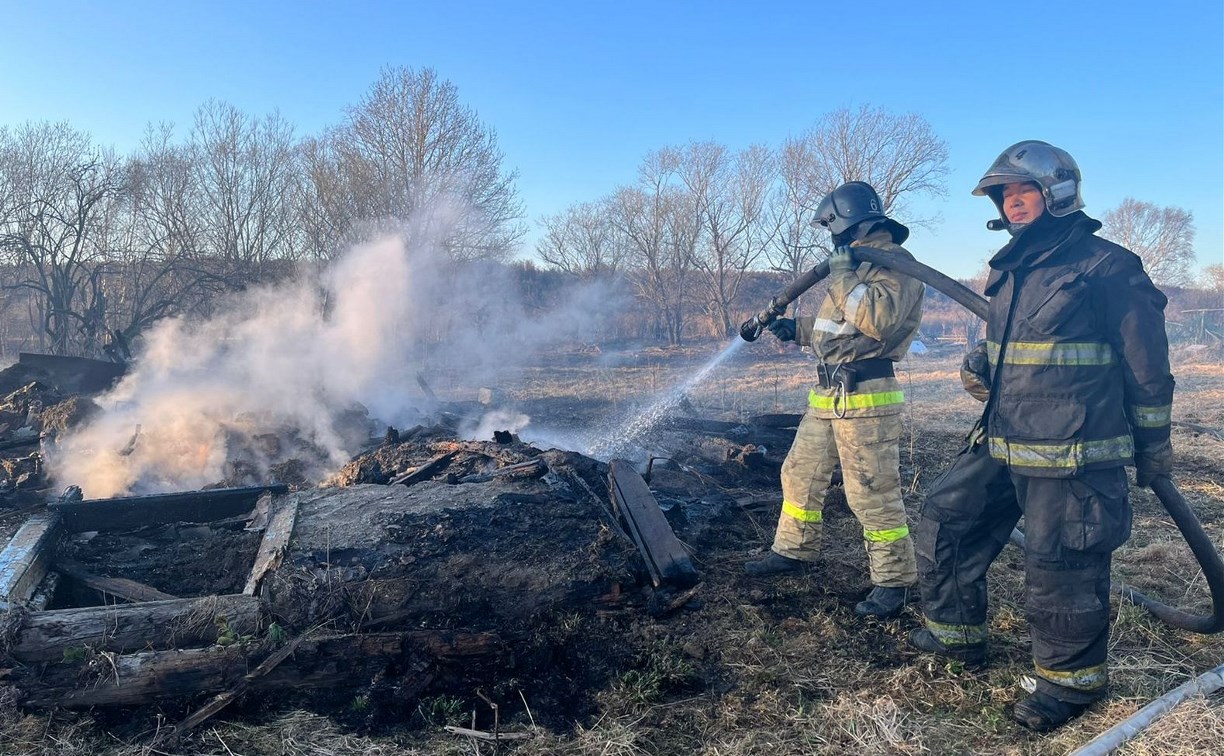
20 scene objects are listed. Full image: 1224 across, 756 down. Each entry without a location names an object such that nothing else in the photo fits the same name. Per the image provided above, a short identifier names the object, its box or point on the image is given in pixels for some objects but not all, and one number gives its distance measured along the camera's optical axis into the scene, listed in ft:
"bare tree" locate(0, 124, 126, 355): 69.15
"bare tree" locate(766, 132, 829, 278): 112.98
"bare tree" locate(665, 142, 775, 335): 119.03
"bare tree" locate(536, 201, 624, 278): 132.46
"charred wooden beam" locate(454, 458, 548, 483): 18.20
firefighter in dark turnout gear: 8.84
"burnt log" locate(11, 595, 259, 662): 10.39
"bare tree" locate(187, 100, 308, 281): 89.86
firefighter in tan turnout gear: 12.32
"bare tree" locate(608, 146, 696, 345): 124.57
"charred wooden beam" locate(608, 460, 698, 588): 13.34
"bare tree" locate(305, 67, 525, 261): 80.23
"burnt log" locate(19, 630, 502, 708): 9.64
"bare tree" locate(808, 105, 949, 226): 109.40
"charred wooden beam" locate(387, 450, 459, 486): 19.86
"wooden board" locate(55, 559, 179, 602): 13.03
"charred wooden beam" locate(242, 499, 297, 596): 12.82
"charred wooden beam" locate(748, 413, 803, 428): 27.53
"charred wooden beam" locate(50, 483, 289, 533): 16.70
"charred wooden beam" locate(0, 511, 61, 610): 12.35
